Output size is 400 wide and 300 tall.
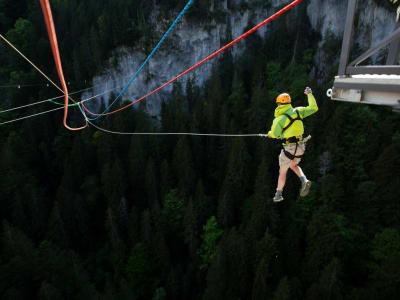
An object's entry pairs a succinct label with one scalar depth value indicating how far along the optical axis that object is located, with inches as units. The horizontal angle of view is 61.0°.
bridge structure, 193.2
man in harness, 286.0
